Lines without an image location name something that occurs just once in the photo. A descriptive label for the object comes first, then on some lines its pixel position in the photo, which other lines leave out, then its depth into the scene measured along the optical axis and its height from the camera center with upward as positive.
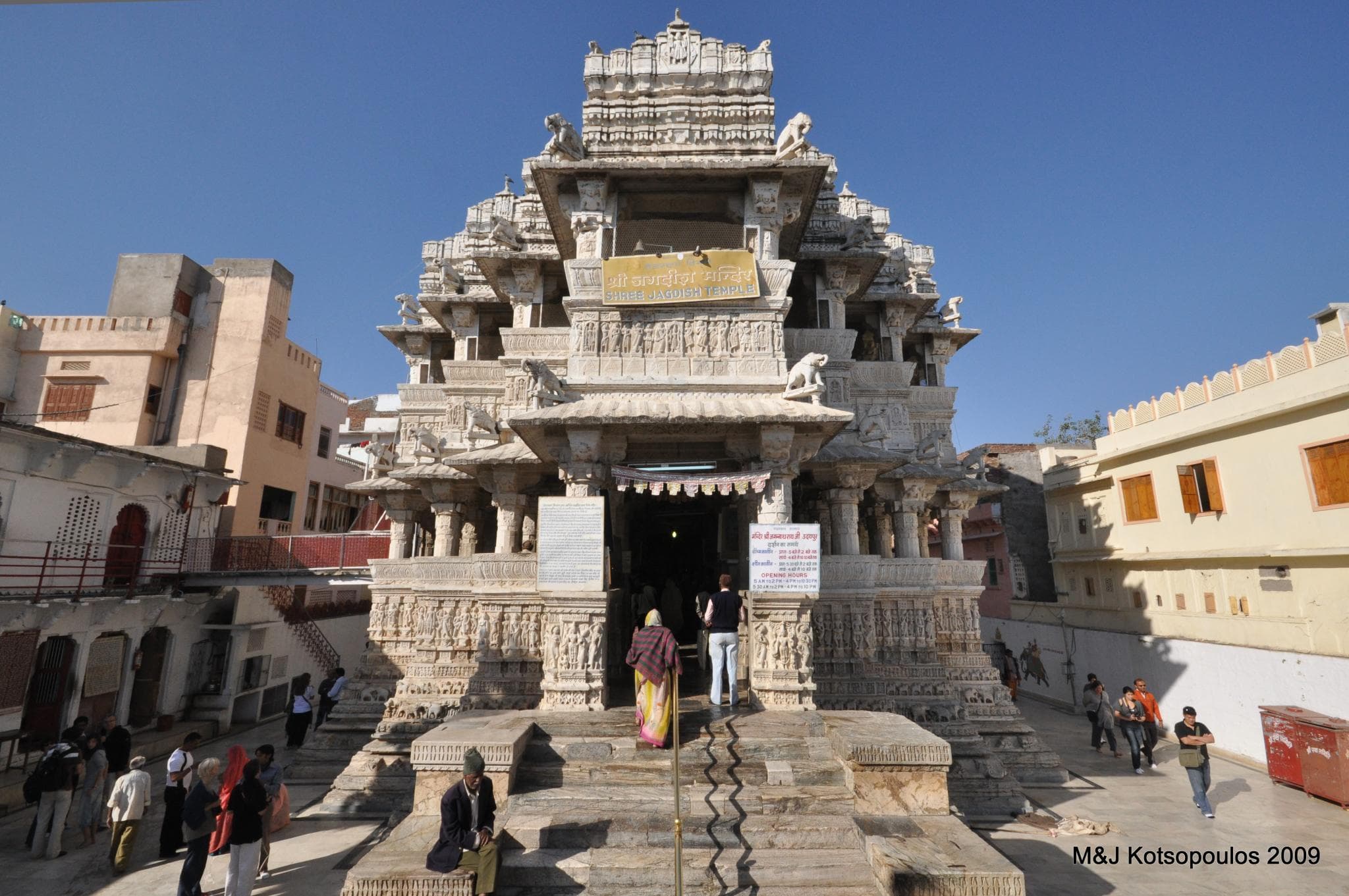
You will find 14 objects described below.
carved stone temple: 6.89 +1.40
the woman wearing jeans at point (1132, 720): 13.10 -2.66
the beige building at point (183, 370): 21.77 +7.04
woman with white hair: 7.08 -2.79
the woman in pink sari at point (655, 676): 7.60 -1.13
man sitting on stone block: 5.68 -2.27
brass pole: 5.07 -2.19
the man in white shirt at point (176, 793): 8.42 -2.88
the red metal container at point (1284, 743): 12.08 -2.90
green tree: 38.88 +9.55
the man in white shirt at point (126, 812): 8.33 -3.06
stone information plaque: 9.19 +0.50
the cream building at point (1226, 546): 13.98 +1.15
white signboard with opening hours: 9.36 +0.36
